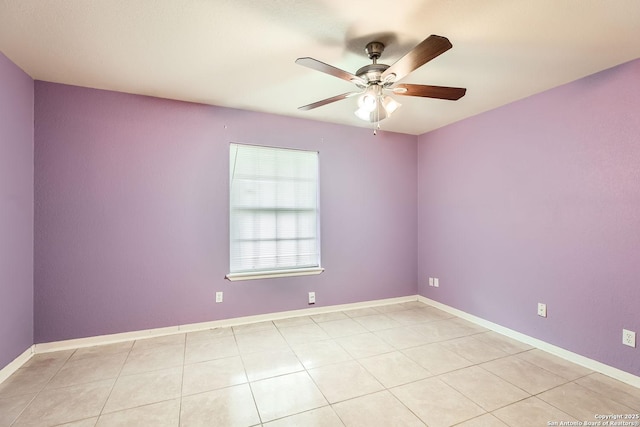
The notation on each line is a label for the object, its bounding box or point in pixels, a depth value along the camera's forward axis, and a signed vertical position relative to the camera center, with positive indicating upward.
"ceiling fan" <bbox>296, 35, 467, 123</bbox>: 1.55 +0.84
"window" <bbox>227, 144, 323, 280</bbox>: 3.20 +0.00
